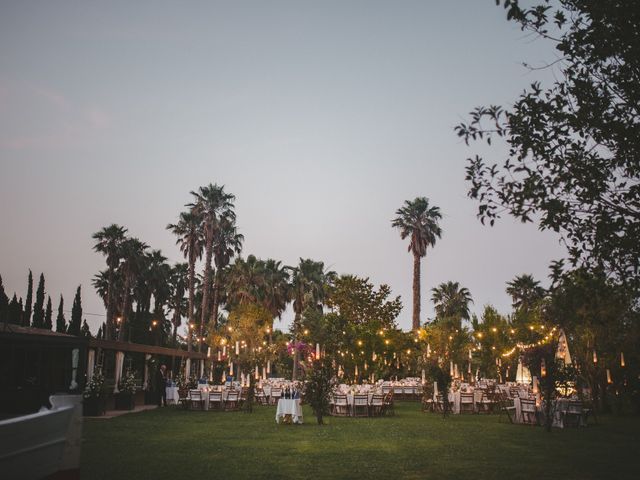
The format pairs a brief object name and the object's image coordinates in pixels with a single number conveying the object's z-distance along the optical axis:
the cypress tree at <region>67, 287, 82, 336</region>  52.18
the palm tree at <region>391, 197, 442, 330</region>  49.69
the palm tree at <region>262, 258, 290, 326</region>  52.66
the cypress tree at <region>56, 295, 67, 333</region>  54.34
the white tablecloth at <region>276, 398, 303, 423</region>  17.97
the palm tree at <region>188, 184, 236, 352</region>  48.09
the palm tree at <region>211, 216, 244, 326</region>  51.88
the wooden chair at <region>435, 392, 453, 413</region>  22.39
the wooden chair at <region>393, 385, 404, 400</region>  32.60
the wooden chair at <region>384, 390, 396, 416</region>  21.56
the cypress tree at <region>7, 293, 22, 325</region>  46.88
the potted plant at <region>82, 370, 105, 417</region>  20.31
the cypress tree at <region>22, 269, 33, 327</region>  48.76
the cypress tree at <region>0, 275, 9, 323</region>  44.44
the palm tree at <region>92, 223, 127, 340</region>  53.50
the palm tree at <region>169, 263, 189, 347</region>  65.25
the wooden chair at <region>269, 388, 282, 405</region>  29.55
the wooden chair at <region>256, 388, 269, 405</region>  29.98
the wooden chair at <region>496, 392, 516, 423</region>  20.80
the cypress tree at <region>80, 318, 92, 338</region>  54.33
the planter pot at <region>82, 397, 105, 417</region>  20.28
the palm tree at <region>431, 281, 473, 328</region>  56.53
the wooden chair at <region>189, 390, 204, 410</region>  23.61
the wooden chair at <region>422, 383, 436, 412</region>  23.84
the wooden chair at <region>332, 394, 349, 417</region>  21.59
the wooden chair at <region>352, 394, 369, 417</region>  21.30
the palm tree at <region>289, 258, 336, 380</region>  54.88
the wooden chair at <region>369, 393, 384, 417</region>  21.39
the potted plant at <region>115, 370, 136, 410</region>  23.58
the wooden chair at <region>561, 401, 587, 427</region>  17.59
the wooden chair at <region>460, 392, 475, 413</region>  23.25
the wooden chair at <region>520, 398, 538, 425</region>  18.30
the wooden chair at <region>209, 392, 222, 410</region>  23.98
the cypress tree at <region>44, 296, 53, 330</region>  52.13
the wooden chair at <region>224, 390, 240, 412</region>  24.23
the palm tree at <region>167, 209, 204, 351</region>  49.62
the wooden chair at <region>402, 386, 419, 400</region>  32.76
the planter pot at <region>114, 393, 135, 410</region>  23.56
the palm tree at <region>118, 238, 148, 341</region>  53.44
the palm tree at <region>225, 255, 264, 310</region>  50.91
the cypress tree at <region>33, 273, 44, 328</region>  50.91
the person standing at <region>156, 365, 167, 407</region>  25.95
